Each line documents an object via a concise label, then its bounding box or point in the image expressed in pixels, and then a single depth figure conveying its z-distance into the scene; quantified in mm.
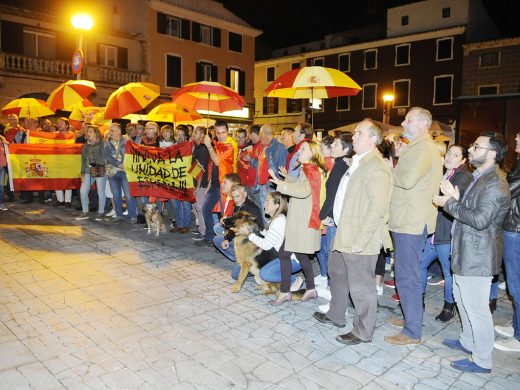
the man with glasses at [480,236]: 3705
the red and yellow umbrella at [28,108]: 14423
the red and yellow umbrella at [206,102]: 9289
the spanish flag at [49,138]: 12195
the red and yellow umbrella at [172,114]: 13266
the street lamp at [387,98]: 25722
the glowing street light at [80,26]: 12430
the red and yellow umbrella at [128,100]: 9977
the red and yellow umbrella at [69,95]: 11453
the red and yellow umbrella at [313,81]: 7281
